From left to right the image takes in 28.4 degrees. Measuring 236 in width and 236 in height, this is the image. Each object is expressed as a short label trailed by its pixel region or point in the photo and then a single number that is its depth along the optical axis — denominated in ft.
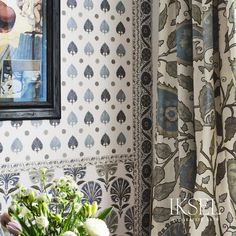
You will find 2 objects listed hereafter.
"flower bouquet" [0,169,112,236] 4.04
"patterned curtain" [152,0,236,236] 5.73
